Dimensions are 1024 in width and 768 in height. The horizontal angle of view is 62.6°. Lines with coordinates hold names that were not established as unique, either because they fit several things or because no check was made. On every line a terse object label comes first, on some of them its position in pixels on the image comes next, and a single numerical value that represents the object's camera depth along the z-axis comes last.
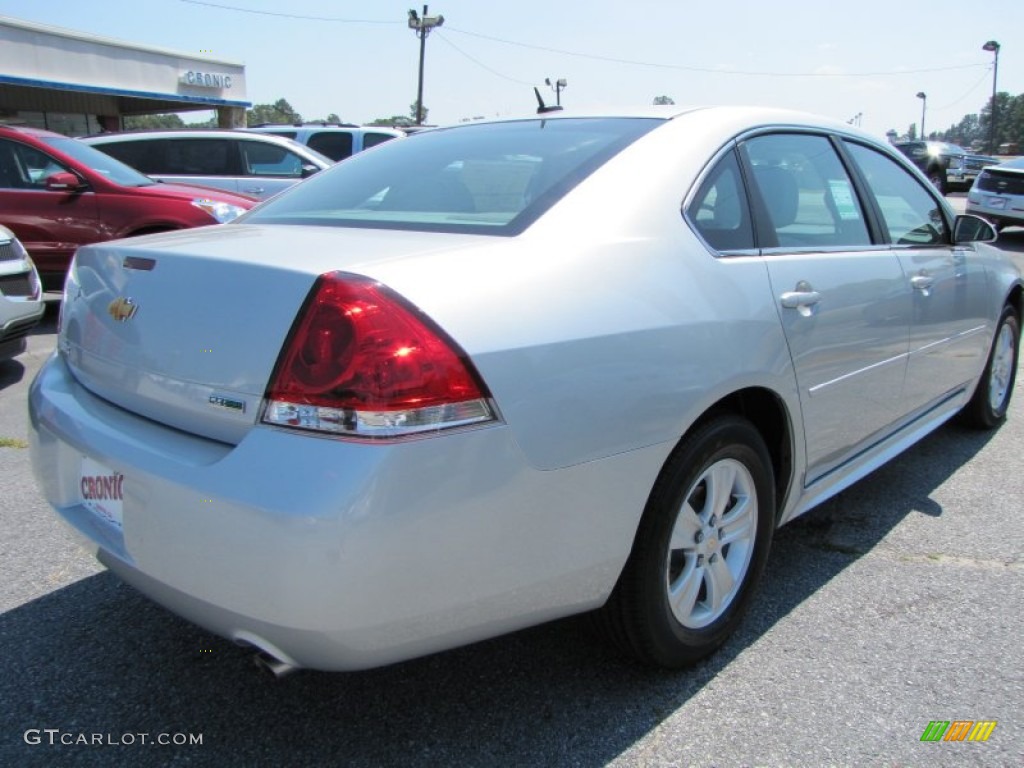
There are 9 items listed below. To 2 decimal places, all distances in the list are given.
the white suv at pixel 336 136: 12.56
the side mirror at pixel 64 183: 7.54
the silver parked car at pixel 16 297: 5.40
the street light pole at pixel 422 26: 32.94
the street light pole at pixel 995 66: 42.81
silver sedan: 1.67
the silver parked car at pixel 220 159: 10.11
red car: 7.55
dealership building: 23.41
